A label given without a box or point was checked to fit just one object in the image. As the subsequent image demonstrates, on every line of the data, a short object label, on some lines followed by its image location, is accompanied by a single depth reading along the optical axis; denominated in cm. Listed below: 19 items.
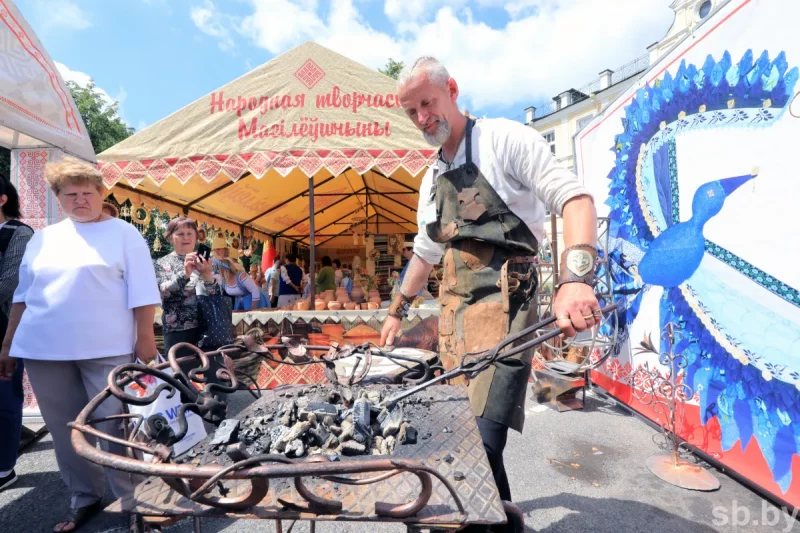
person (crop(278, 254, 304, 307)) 756
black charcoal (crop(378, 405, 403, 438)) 132
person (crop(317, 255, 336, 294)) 743
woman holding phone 323
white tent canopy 304
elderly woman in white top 208
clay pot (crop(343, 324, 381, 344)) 489
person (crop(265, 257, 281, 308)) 769
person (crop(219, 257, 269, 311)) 414
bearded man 159
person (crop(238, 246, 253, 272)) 892
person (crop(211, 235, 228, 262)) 423
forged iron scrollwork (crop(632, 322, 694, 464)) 297
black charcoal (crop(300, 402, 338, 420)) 139
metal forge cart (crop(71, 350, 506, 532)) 79
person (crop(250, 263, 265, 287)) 845
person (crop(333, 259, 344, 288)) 713
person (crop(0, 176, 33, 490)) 255
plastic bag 199
